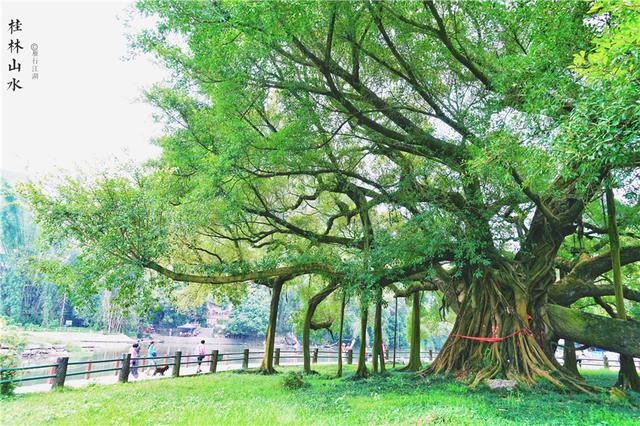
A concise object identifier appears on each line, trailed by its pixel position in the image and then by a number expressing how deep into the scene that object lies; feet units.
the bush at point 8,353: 23.76
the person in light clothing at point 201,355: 42.30
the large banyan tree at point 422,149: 15.08
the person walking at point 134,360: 35.98
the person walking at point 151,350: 42.11
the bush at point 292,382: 26.40
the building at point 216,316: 180.17
